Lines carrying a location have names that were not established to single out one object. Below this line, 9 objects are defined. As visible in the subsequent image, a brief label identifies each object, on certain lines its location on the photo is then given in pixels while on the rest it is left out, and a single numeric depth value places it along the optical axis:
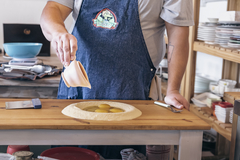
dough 0.88
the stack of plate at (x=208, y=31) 2.04
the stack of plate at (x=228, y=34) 1.70
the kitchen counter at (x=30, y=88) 1.69
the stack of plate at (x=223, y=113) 1.85
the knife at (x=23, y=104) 0.96
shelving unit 1.79
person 1.25
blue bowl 2.01
